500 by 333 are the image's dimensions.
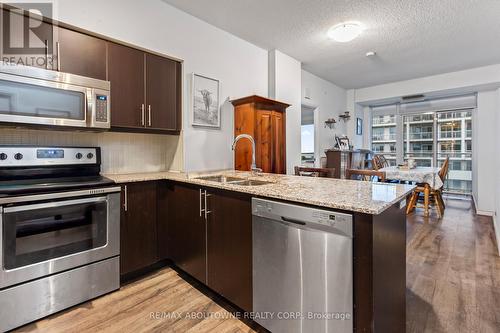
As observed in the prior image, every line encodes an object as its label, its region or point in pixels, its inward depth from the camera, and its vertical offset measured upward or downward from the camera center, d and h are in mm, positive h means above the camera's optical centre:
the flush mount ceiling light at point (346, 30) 3070 +1644
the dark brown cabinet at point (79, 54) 1968 +898
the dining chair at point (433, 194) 4293 -586
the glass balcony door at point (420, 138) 6094 +611
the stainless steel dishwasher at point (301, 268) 1148 -549
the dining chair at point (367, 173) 2701 -118
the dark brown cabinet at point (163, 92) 2521 +744
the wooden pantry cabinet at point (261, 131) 3198 +419
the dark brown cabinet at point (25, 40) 1772 +903
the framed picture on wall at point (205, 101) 2928 +748
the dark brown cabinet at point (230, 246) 1598 -578
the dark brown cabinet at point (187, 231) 1976 -588
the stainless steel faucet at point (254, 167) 2389 -44
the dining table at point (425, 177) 4184 -249
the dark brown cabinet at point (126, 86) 2262 +721
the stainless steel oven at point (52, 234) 1577 -510
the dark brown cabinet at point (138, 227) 2112 -576
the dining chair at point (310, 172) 3370 -127
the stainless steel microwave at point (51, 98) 1710 +485
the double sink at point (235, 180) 2149 -167
